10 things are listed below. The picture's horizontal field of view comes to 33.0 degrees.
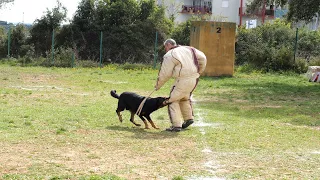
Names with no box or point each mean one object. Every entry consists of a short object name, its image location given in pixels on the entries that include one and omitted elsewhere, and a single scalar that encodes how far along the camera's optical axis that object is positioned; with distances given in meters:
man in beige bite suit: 10.04
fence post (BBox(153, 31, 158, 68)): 29.19
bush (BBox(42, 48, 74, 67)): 28.42
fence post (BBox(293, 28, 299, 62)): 27.48
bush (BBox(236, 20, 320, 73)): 27.50
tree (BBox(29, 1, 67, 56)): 31.25
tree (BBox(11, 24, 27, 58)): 31.02
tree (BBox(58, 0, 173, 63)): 30.83
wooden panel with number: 24.39
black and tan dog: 10.12
